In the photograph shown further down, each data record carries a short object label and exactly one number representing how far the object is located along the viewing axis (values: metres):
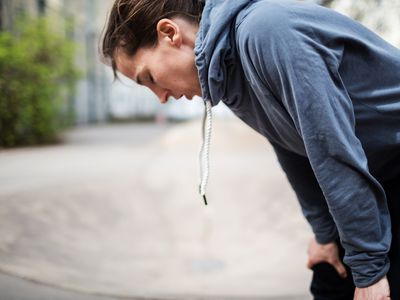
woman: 0.85
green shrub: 8.16
